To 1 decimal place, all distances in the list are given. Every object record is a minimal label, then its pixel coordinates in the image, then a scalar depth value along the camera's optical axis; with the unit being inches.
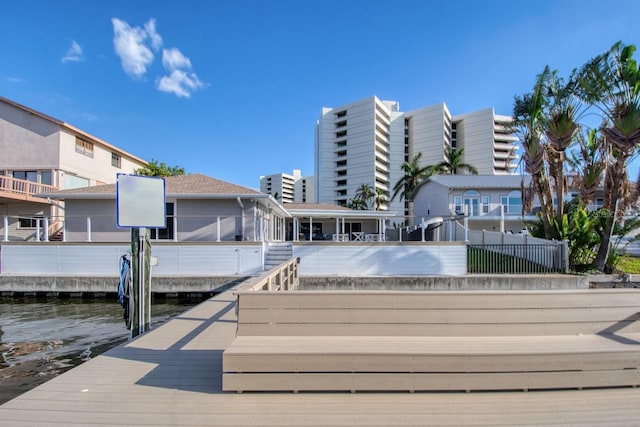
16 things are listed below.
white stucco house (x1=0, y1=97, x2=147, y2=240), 691.4
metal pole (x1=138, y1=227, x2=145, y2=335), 208.4
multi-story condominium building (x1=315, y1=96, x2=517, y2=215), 2450.8
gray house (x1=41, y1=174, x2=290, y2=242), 513.3
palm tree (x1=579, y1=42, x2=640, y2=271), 360.5
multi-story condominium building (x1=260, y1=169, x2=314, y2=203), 4635.8
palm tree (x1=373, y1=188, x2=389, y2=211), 2129.7
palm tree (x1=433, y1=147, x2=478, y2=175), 1499.8
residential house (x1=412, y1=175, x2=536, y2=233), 961.5
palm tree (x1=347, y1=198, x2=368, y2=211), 2128.4
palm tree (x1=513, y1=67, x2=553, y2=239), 481.7
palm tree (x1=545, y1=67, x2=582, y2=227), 433.4
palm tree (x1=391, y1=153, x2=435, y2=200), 1466.5
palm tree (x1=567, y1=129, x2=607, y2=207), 478.9
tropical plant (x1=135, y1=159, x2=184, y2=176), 984.9
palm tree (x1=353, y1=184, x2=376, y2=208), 2154.3
